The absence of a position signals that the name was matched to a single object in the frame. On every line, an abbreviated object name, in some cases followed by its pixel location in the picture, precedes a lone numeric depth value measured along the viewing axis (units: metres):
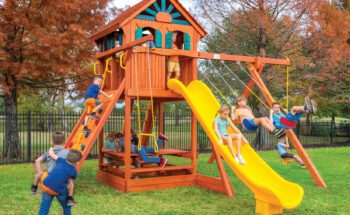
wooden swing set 9.30
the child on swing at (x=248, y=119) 8.47
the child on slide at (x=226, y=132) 7.91
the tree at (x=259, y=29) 19.25
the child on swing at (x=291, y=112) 7.38
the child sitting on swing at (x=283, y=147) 9.44
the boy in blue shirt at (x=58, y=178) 5.11
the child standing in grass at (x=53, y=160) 5.30
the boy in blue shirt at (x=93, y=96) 9.75
